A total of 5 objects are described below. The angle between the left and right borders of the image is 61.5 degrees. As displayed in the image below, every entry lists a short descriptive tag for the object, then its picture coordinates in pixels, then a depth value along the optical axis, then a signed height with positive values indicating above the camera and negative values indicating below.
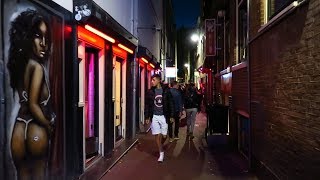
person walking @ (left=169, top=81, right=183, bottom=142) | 8.80 -0.53
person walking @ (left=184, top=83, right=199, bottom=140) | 9.35 -0.60
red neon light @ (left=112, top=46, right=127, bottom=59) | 7.52 +1.11
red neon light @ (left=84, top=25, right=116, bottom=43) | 5.25 +1.21
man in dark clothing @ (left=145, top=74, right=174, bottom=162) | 6.56 -0.48
